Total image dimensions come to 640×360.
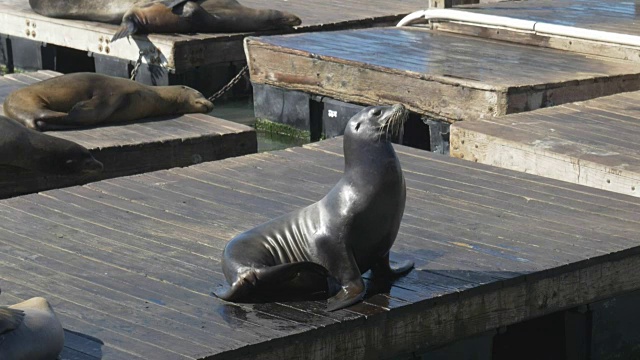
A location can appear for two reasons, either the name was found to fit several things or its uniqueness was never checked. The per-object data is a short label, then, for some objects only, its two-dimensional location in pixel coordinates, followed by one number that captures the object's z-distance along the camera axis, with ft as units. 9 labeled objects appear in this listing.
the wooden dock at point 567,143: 36.94
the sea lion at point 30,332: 22.04
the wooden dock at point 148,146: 42.38
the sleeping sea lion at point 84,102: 45.79
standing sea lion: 25.28
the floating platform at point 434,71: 46.54
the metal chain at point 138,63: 63.40
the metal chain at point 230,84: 59.55
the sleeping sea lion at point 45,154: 41.53
